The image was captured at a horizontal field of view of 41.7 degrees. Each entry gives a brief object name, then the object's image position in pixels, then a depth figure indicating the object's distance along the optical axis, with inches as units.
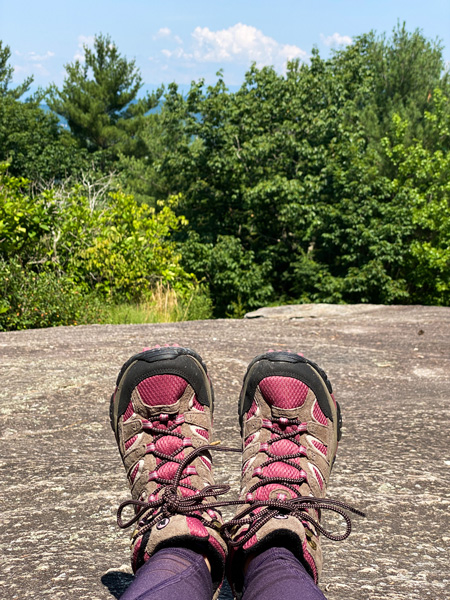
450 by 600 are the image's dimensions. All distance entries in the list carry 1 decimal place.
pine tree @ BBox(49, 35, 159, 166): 1247.5
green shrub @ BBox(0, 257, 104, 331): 307.1
